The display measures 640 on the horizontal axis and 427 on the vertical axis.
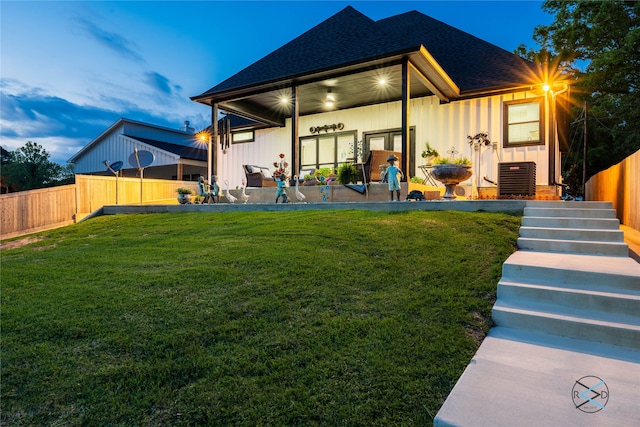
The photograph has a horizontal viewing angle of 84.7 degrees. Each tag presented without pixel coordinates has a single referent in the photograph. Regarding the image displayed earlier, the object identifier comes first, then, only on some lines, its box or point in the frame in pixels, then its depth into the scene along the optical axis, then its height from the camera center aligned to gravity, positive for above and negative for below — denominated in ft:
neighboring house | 71.82 +10.96
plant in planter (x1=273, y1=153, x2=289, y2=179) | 28.18 +2.40
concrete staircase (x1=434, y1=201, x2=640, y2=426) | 6.72 -3.72
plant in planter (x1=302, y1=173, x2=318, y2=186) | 33.59 +2.02
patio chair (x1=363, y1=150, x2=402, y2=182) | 29.94 +3.15
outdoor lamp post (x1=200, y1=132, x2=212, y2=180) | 46.74 +8.70
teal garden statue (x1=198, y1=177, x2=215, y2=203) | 33.86 +1.07
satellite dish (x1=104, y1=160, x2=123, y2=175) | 36.18 +3.66
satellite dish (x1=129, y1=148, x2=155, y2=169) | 38.76 +4.87
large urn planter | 23.30 +1.82
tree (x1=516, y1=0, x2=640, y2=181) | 52.03 +22.34
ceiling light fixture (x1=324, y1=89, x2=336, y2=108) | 38.70 +11.73
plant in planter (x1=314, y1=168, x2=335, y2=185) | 37.01 +2.95
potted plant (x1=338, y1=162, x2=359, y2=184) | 30.04 +2.26
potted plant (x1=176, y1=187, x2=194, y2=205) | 33.99 +0.50
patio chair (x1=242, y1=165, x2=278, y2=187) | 37.58 +2.37
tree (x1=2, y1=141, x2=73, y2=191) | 74.54 +7.11
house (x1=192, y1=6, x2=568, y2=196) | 31.83 +11.25
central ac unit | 25.04 +1.51
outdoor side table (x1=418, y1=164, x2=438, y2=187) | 37.09 +2.33
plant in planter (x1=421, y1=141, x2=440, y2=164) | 36.60 +4.83
